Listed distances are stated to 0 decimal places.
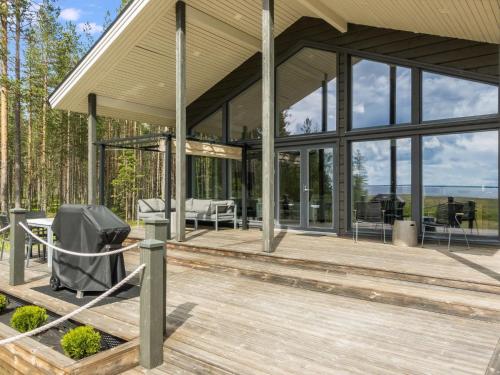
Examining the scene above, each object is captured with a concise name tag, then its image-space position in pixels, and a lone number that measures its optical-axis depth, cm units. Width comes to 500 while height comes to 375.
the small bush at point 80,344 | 260
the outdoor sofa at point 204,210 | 823
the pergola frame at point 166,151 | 673
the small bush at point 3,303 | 365
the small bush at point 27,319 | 306
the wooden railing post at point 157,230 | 276
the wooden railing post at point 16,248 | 432
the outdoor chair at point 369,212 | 636
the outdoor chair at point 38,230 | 607
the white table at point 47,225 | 493
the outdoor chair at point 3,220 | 554
